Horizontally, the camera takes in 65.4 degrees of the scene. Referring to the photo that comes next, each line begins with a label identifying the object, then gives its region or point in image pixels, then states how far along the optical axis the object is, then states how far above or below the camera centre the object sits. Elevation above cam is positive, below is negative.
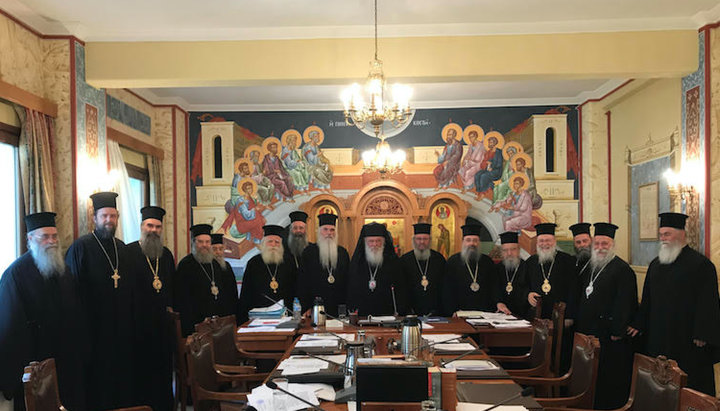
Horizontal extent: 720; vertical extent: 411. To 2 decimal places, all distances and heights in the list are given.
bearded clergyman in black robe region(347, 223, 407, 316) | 5.88 -0.80
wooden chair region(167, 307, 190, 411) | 4.28 -1.29
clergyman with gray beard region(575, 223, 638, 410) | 5.08 -1.05
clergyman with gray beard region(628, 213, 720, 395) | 4.83 -0.96
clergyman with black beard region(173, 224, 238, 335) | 6.12 -0.88
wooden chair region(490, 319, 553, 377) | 3.92 -1.09
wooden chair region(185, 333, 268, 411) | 3.25 -1.06
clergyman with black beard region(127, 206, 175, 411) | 5.14 -1.21
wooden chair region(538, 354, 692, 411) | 2.59 -0.89
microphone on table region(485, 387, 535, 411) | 2.24 -0.76
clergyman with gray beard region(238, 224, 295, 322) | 6.48 -0.85
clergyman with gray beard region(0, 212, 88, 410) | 4.11 -0.84
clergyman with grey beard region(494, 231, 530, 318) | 6.38 -0.90
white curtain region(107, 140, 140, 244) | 6.77 +0.08
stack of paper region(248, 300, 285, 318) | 5.23 -0.99
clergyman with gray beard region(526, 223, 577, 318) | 6.13 -0.78
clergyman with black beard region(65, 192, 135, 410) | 4.84 -0.87
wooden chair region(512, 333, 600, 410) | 3.20 -1.09
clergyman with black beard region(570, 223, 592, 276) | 6.29 -0.45
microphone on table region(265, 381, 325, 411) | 2.47 -0.86
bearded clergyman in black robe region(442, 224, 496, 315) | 6.26 -0.87
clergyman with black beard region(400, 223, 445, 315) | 6.30 -0.80
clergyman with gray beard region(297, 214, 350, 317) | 6.24 -0.76
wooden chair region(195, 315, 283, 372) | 3.92 -1.02
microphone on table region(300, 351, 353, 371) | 3.01 -0.91
